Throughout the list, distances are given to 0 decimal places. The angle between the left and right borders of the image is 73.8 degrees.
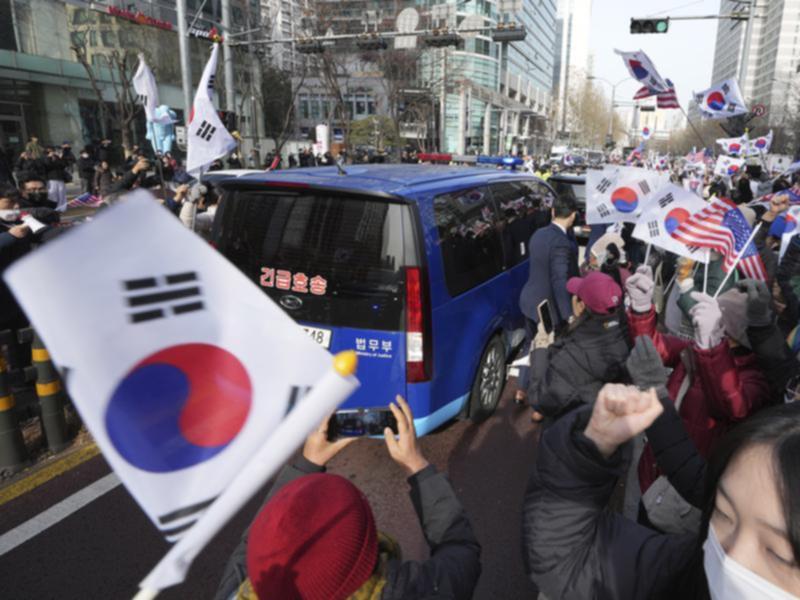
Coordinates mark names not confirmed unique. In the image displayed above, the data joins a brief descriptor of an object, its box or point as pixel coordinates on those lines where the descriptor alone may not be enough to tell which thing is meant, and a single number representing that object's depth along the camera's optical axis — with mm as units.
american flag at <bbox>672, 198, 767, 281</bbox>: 3771
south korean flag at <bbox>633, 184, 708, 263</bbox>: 3900
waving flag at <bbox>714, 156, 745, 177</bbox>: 14758
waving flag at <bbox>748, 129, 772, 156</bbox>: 15984
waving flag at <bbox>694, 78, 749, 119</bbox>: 11531
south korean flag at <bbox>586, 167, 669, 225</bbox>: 5590
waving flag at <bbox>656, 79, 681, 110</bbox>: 11523
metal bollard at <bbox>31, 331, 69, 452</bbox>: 3830
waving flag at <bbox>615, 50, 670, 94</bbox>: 10820
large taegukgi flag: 977
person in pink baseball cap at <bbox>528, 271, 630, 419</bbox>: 2938
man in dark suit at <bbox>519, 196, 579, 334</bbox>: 4395
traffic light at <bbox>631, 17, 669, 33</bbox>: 13500
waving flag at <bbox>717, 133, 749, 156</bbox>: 14772
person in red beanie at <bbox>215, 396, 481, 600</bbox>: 1131
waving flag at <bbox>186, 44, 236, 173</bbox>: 6027
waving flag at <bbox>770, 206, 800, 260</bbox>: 5064
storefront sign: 24250
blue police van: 3287
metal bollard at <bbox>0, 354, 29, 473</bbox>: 3590
